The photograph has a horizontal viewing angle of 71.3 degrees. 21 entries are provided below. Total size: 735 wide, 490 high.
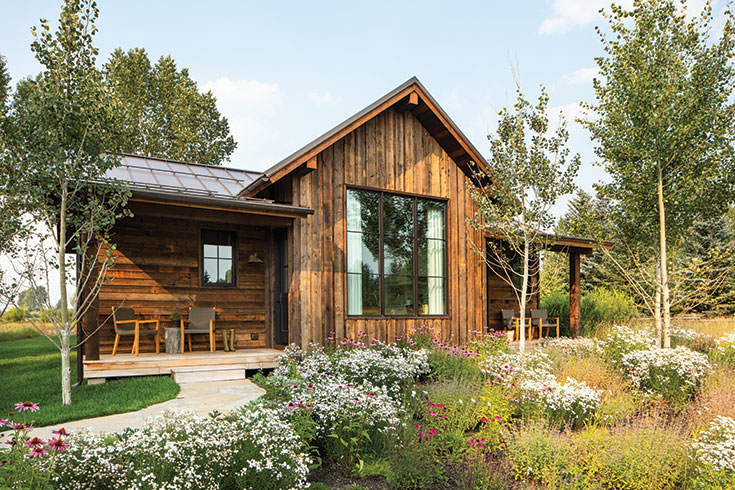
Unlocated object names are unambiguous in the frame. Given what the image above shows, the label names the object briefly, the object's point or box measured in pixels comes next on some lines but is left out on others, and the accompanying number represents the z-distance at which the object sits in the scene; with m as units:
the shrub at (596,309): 13.25
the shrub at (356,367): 5.82
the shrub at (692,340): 9.03
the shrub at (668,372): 6.80
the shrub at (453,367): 6.82
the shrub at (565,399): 5.55
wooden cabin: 8.02
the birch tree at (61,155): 5.78
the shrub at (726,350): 8.27
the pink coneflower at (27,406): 2.79
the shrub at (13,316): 20.72
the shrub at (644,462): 4.35
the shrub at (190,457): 3.26
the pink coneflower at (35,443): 2.61
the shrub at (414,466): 4.12
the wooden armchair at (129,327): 7.95
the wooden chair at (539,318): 11.74
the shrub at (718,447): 4.20
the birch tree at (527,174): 8.05
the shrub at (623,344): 7.93
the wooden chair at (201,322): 8.56
